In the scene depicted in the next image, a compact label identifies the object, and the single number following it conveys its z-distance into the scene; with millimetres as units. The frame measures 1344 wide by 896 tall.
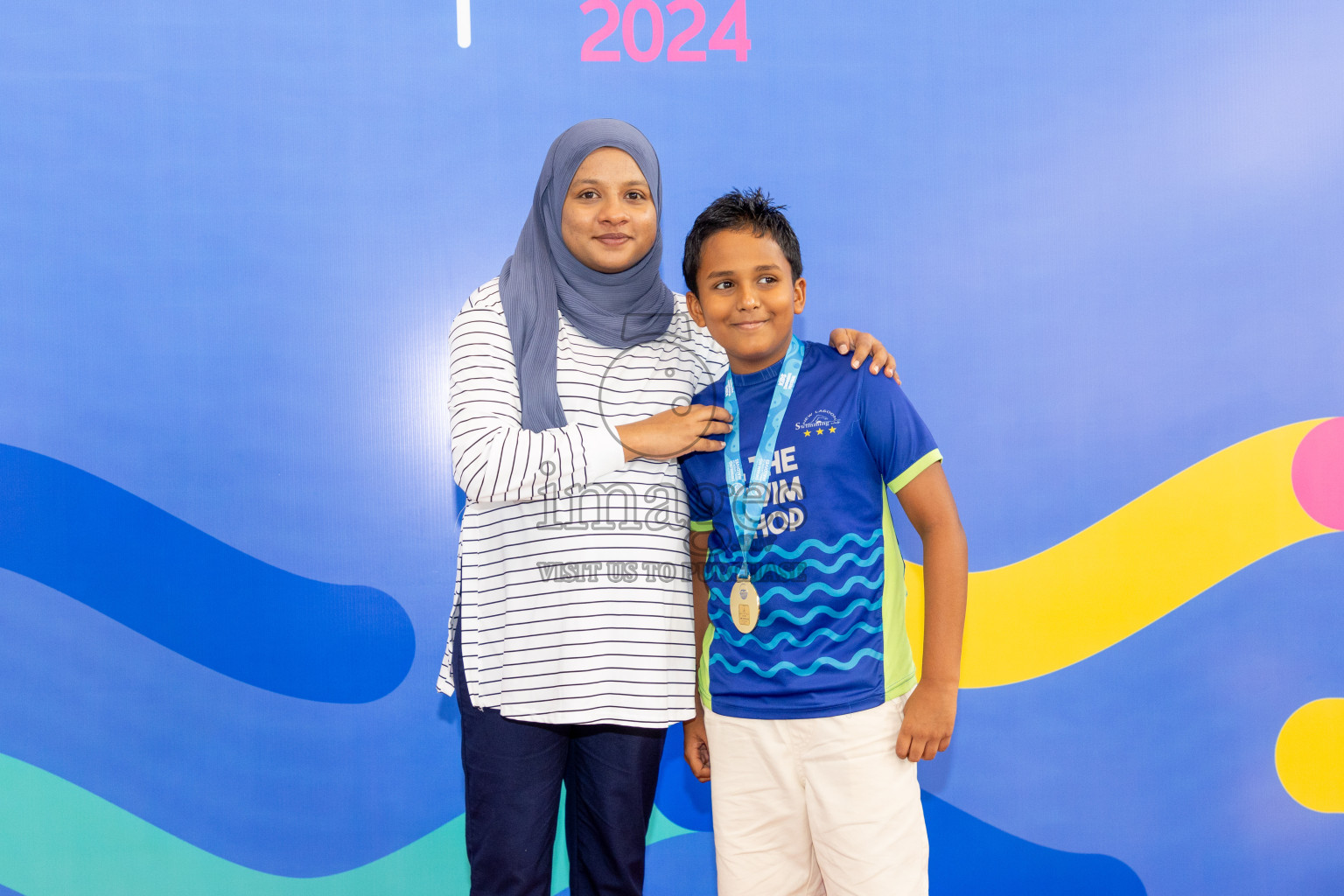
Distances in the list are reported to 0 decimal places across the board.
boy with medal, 1317
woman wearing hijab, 1305
